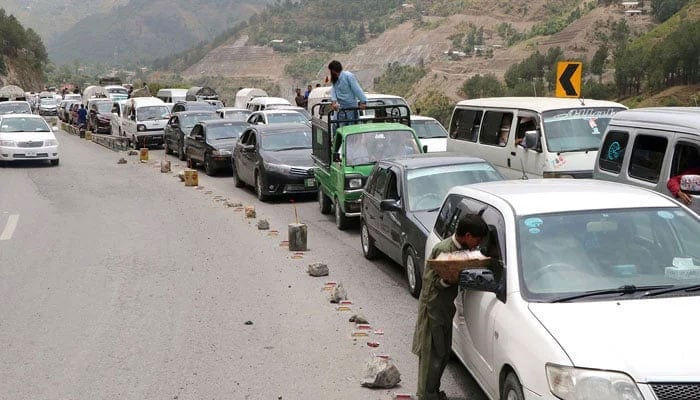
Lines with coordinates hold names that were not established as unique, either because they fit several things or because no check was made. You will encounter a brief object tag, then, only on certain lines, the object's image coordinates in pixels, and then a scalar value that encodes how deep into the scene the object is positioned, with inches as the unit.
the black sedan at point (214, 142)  975.0
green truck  582.5
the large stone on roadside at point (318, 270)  447.2
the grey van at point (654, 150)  353.4
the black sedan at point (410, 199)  396.8
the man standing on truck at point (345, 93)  677.3
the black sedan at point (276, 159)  748.0
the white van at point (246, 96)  1910.7
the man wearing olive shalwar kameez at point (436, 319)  235.1
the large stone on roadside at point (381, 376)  270.8
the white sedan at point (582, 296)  182.5
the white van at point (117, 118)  1508.4
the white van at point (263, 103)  1429.6
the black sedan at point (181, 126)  1178.0
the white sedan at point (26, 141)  1084.5
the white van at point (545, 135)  537.3
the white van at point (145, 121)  1393.9
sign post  676.1
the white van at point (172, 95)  2347.4
